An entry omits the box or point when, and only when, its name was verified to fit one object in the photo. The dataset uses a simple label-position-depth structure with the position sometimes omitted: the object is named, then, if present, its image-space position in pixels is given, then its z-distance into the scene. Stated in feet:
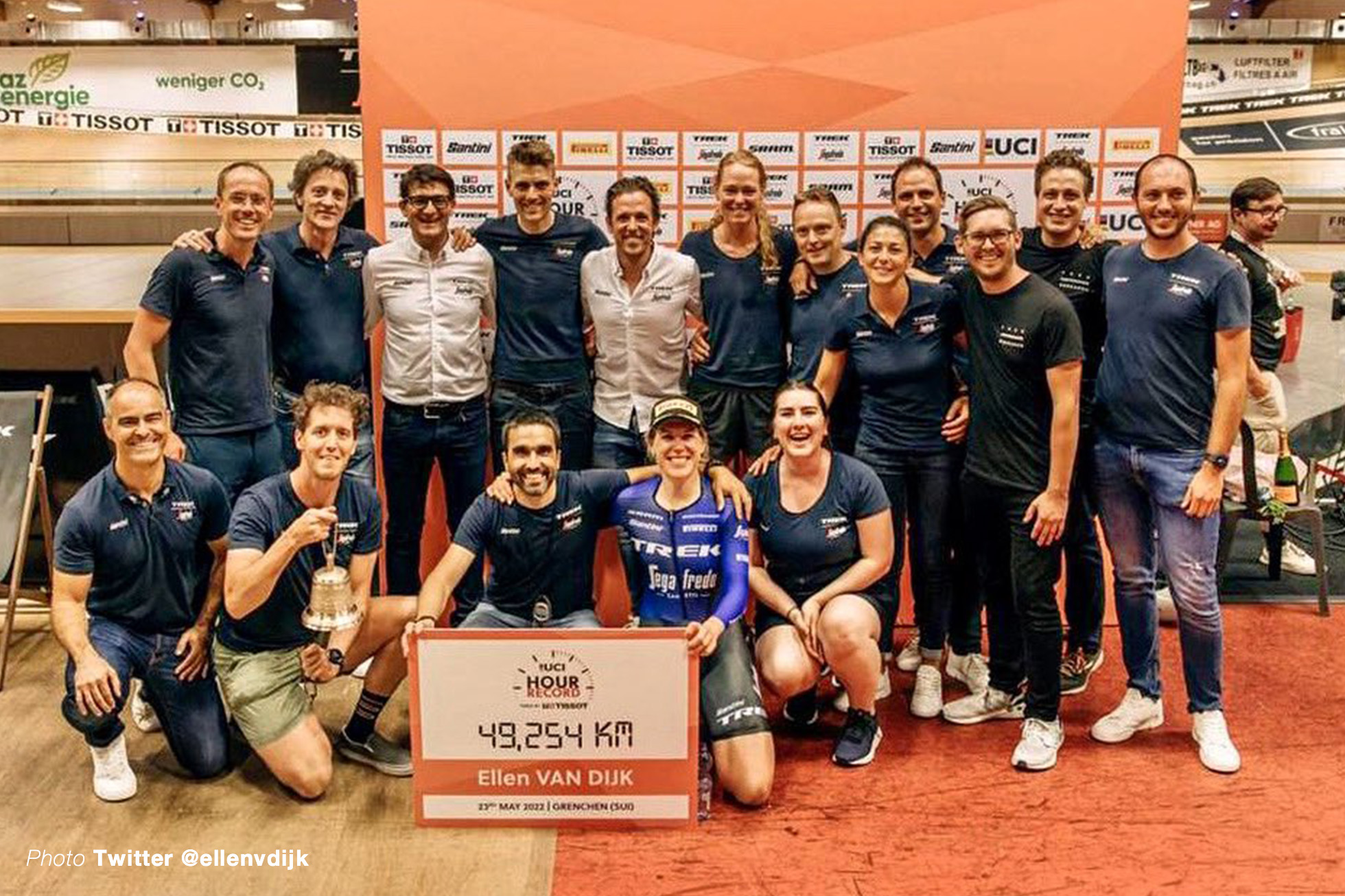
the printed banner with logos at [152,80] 43.55
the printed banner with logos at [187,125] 42.88
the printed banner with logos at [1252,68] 47.06
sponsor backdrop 13.39
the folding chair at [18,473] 12.92
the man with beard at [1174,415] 10.19
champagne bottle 15.43
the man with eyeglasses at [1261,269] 13.85
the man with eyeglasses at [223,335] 11.50
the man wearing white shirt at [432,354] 12.25
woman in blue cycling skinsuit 10.51
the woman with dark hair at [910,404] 11.36
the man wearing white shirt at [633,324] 12.09
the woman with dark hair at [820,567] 10.85
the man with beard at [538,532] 10.52
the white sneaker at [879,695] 12.22
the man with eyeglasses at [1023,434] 10.28
